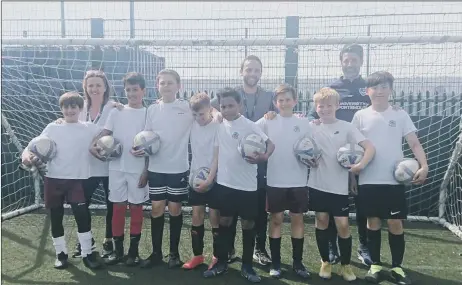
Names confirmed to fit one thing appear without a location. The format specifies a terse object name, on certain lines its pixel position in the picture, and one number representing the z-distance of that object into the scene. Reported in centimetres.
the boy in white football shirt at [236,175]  338
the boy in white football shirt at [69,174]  362
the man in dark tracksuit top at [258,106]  372
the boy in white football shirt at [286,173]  342
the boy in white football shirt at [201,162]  350
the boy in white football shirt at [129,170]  369
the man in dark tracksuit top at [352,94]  392
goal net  493
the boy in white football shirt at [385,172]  340
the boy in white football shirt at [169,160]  362
